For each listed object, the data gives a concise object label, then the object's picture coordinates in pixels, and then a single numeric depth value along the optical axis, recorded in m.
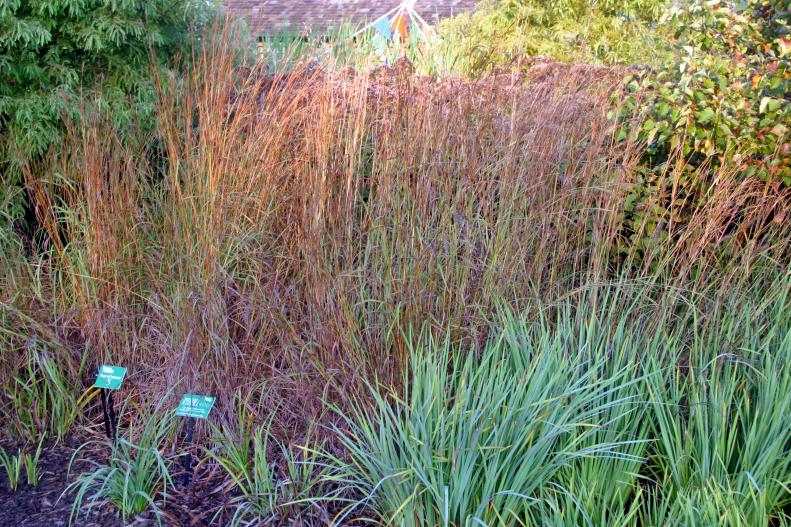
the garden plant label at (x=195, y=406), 3.22
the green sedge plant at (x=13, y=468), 3.47
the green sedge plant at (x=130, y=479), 3.20
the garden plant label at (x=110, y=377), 3.42
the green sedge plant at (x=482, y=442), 2.69
